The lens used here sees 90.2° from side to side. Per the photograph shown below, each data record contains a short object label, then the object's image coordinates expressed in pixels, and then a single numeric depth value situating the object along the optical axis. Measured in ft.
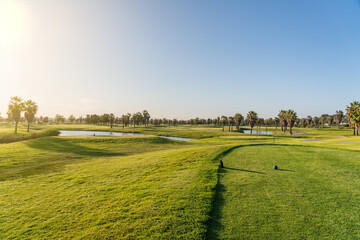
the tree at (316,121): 588.09
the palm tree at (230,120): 423.23
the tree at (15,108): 198.98
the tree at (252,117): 379.96
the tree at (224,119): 425.69
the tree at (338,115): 562.50
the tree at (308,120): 556.76
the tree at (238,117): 413.39
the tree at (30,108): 225.07
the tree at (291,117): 322.34
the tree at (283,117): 368.38
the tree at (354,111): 213.69
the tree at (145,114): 556.23
